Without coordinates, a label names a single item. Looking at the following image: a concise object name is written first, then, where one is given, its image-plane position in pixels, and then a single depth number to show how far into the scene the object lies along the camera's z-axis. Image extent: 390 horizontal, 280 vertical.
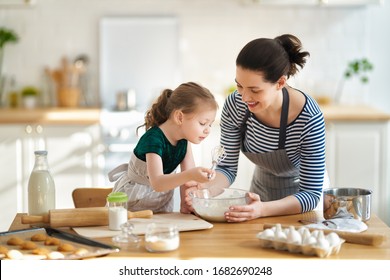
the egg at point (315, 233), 4.03
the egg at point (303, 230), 4.04
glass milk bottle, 4.69
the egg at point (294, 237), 4.00
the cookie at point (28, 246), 4.12
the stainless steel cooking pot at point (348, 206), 4.60
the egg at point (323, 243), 3.93
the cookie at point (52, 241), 4.17
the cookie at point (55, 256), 3.94
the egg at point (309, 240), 3.96
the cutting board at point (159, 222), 4.43
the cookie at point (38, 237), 4.26
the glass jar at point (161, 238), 4.01
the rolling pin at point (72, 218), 4.56
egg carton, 3.94
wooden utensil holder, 9.67
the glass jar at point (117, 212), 4.46
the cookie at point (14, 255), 3.97
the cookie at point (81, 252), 3.97
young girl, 4.88
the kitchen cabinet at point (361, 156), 8.92
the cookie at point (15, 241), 4.21
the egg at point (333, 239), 3.98
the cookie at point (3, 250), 4.02
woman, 4.84
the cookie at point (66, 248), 4.02
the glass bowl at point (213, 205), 4.70
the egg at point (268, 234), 4.10
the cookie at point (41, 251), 3.98
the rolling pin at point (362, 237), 4.14
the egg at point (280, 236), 4.04
